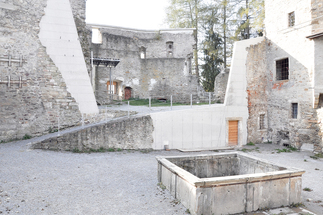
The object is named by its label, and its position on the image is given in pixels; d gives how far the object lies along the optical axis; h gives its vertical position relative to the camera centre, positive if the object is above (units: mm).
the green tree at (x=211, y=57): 22734 +4035
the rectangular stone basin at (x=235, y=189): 4586 -1874
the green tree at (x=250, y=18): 16520 +6065
